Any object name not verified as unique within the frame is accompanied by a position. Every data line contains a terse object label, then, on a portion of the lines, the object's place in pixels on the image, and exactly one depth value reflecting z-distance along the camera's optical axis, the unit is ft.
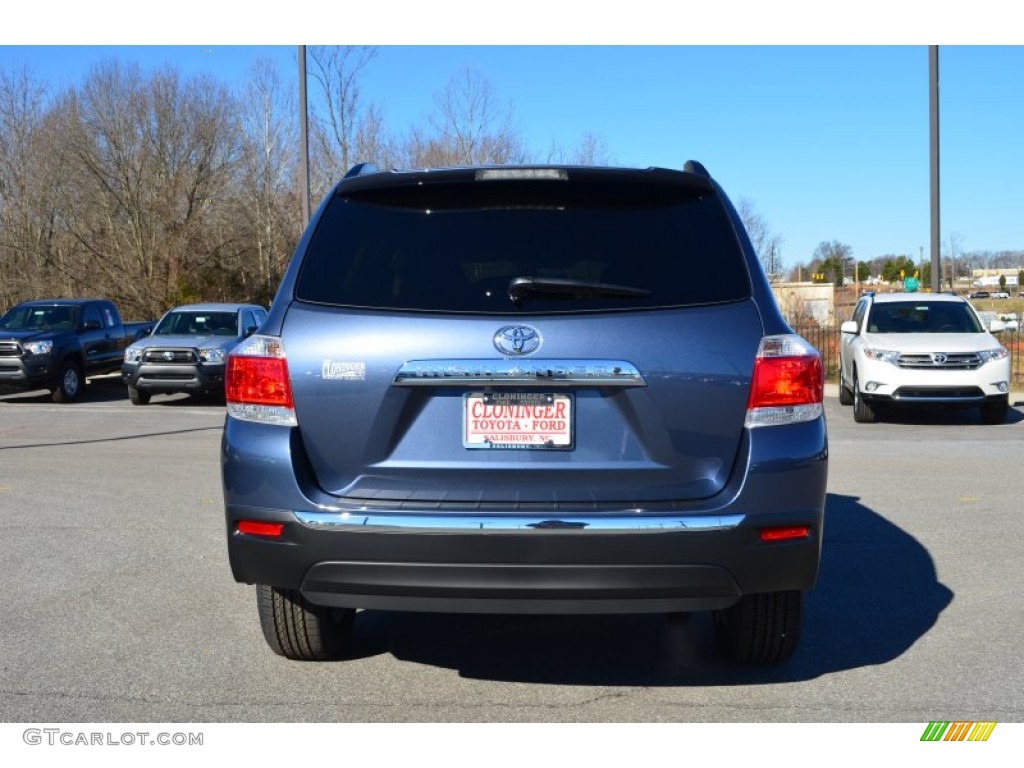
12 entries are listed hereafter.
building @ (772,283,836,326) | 115.76
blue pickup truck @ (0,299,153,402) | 61.67
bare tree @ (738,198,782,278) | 144.15
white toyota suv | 47.21
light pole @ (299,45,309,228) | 66.23
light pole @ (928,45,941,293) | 66.44
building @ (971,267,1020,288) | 446.03
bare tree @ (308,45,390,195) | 128.47
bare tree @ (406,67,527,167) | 118.52
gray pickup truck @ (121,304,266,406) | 58.59
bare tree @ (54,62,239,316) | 121.08
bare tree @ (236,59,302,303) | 130.41
